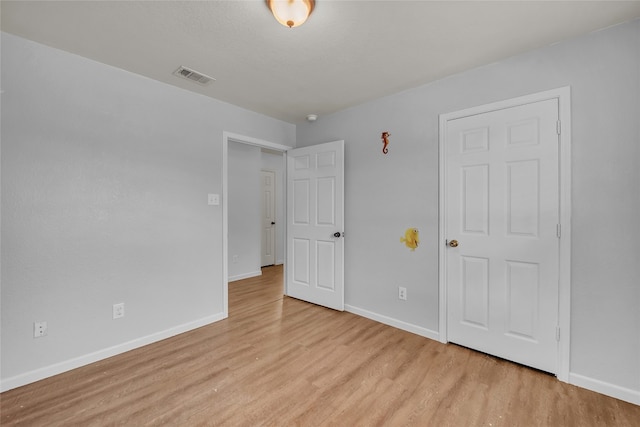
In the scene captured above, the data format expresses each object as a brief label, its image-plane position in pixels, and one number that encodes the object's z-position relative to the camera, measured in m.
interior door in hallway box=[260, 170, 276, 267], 5.80
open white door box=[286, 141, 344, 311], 3.31
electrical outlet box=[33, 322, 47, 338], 1.99
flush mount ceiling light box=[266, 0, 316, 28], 1.54
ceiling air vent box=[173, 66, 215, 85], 2.39
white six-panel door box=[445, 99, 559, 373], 2.05
